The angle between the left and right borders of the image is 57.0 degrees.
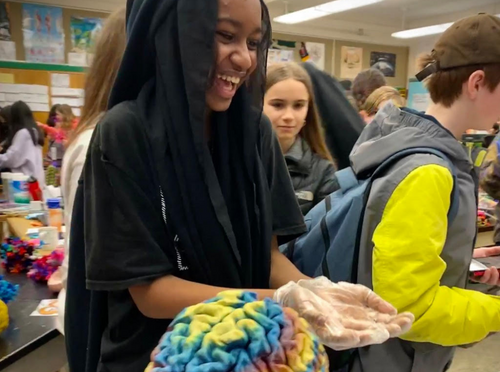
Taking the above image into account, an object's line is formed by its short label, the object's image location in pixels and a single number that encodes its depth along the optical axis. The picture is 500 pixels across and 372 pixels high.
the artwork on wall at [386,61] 8.73
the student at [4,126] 4.49
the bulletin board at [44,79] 5.82
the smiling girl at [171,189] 0.80
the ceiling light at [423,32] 6.99
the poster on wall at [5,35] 5.77
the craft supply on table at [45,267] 1.81
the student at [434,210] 0.99
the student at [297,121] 1.75
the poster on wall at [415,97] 7.20
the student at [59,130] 4.16
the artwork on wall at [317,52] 8.00
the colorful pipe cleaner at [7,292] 1.49
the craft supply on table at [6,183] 3.10
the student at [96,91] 1.27
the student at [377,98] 2.71
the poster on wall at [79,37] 6.20
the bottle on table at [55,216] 2.41
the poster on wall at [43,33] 5.91
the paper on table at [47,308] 1.51
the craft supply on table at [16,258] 1.94
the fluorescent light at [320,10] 6.00
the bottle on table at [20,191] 3.08
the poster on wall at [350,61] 8.37
